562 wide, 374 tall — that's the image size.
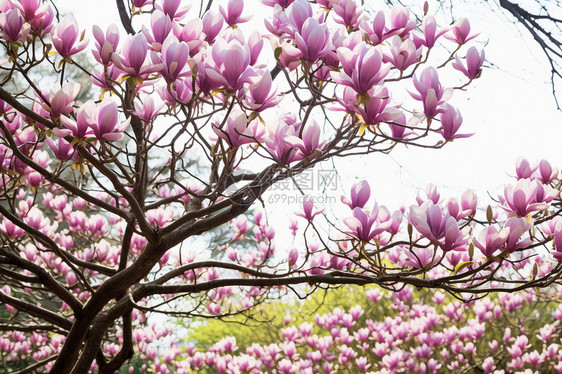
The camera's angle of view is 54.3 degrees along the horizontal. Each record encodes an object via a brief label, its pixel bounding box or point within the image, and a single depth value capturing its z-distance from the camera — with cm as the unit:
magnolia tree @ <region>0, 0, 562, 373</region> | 145
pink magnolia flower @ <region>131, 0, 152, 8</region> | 209
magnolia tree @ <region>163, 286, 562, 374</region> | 397
